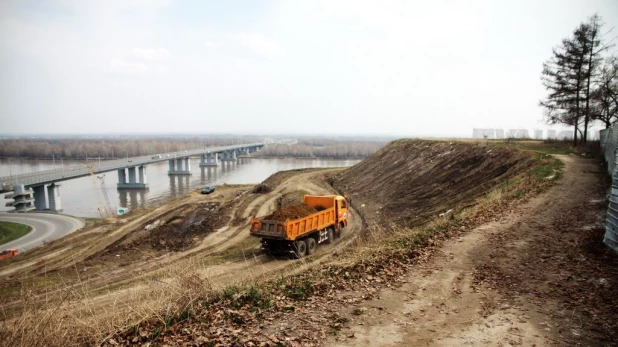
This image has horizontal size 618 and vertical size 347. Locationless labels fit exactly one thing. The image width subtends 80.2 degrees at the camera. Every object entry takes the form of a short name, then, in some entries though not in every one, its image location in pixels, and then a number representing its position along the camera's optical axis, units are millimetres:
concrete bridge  47562
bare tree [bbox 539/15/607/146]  27797
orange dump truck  16984
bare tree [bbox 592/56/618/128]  28453
